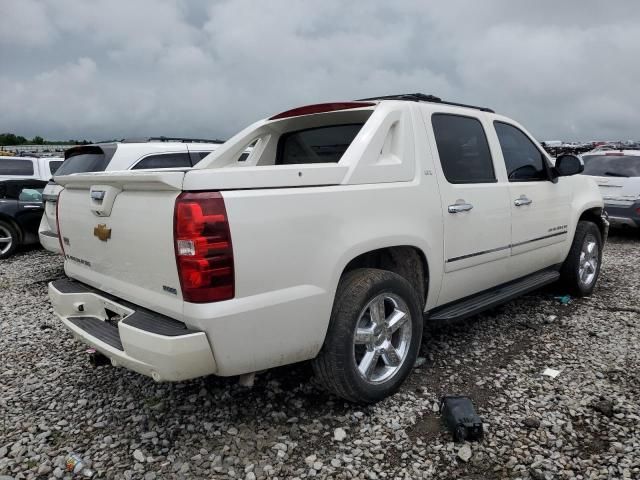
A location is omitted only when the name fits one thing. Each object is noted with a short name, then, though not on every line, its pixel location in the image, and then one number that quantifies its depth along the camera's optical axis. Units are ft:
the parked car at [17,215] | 25.89
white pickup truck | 7.59
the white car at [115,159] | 19.90
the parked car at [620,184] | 27.73
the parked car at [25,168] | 34.22
